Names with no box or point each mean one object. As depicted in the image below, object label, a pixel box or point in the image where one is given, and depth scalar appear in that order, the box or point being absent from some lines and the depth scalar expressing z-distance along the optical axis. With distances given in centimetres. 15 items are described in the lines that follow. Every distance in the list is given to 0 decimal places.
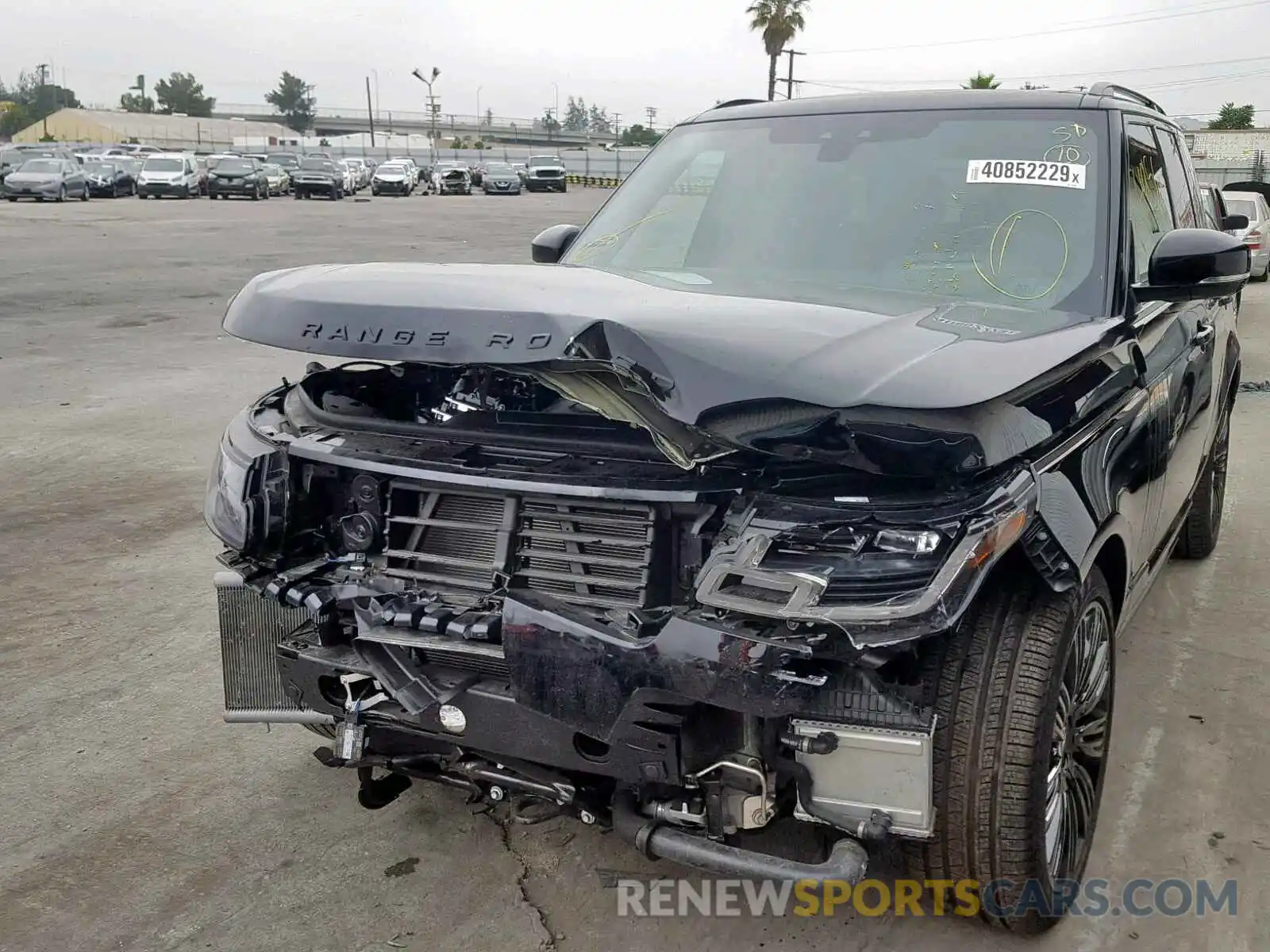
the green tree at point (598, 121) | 13725
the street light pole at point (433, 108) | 8948
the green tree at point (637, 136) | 9518
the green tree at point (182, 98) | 13000
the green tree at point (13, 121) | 11006
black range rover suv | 221
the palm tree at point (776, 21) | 5669
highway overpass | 12138
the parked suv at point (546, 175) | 4934
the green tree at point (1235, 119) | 5847
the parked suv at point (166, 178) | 3788
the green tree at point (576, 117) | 14388
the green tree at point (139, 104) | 13238
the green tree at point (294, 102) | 12606
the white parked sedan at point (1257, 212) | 1683
